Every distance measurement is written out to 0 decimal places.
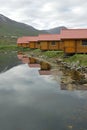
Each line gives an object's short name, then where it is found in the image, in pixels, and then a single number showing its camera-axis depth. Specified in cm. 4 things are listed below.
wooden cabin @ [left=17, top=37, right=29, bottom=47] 4818
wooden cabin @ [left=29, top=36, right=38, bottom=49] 4064
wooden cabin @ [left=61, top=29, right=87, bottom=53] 1922
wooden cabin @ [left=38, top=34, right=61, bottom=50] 2846
